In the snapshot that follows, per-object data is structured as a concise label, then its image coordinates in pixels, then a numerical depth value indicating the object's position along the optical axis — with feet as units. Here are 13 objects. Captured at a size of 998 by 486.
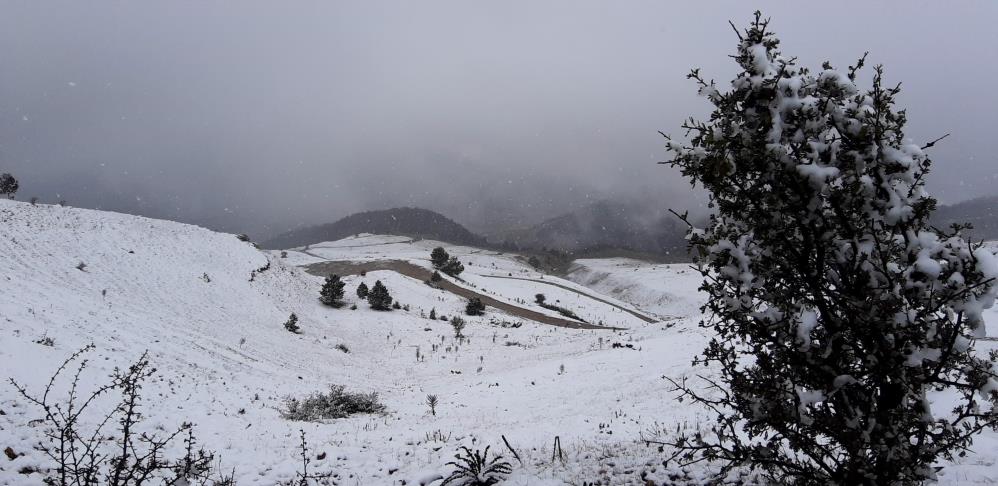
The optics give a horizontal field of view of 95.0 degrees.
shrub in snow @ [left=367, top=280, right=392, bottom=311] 107.55
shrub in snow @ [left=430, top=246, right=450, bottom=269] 178.91
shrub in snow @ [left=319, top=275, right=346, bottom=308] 103.86
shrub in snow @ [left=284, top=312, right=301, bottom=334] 77.36
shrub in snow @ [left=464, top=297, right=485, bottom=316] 121.39
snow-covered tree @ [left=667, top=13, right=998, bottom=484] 10.82
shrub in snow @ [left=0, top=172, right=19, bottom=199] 92.36
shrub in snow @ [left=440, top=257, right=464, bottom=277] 178.91
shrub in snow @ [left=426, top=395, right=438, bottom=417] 43.54
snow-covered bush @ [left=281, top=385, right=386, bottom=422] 42.20
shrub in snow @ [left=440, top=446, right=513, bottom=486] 20.63
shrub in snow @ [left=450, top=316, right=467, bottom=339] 93.81
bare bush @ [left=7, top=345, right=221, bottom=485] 24.45
